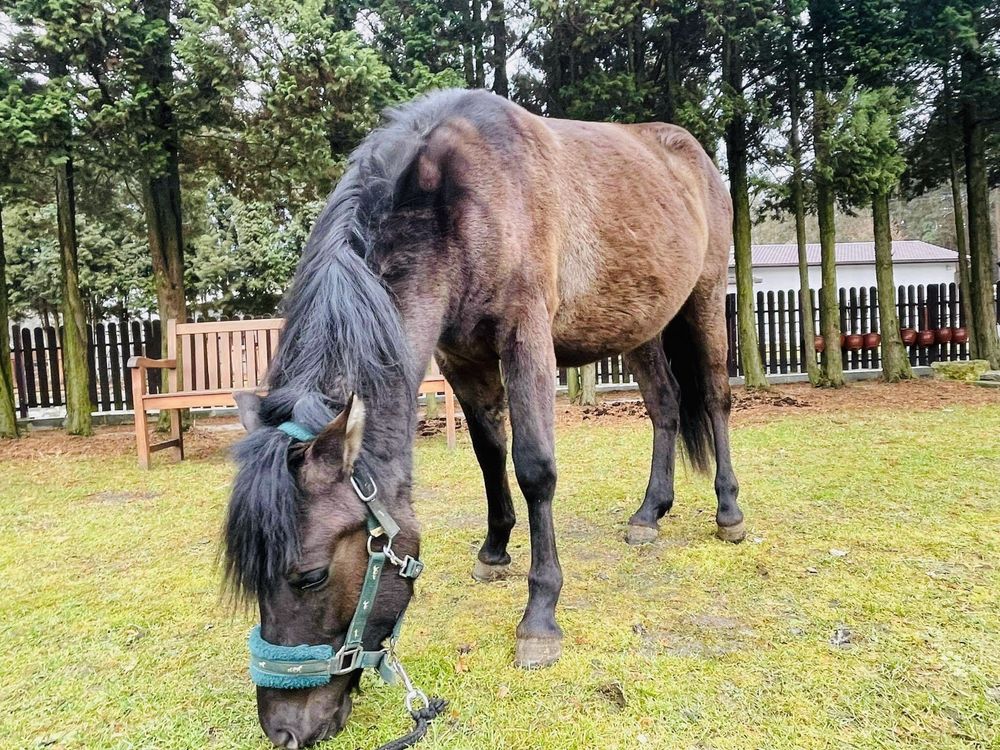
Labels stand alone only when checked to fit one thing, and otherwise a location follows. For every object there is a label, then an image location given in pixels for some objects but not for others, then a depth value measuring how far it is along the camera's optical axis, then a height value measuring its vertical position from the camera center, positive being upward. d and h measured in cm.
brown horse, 155 +10
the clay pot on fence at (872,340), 1151 +11
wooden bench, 600 +20
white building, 2588 +344
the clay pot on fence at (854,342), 1156 +10
